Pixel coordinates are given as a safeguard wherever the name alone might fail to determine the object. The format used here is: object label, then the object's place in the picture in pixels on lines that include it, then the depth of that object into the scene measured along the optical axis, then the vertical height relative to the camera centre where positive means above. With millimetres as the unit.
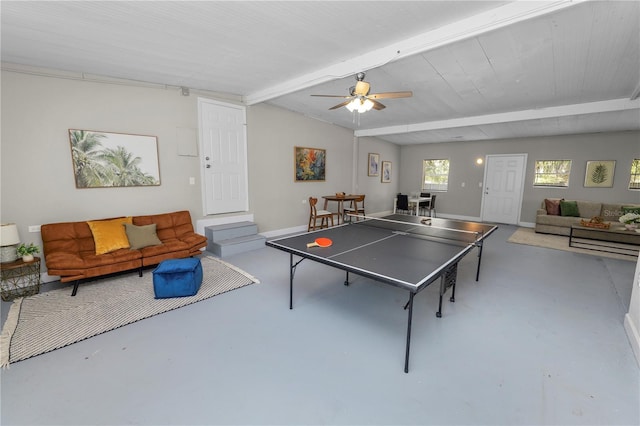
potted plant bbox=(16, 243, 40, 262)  2912 -821
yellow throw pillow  3275 -727
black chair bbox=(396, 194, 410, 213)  8156 -684
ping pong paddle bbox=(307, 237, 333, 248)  2482 -600
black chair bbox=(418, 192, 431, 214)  8519 -759
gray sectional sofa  5965 -792
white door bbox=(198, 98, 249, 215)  4598 +416
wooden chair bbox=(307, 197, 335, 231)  5754 -759
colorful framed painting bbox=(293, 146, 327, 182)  6035 +366
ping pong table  1848 -627
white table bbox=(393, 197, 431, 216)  8032 -619
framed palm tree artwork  3471 +258
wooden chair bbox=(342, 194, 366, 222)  6548 -776
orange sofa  2906 -910
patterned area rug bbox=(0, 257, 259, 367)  2154 -1309
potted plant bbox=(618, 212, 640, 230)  4520 -644
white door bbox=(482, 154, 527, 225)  7496 -189
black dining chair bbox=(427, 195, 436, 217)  8391 -816
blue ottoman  2848 -1096
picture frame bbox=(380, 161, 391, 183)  8859 +270
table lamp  2775 -681
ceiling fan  2947 +961
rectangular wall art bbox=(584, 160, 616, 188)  6289 +218
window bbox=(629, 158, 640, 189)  6055 +172
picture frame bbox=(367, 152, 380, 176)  8219 +483
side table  2818 -1109
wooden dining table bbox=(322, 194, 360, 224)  6137 -445
